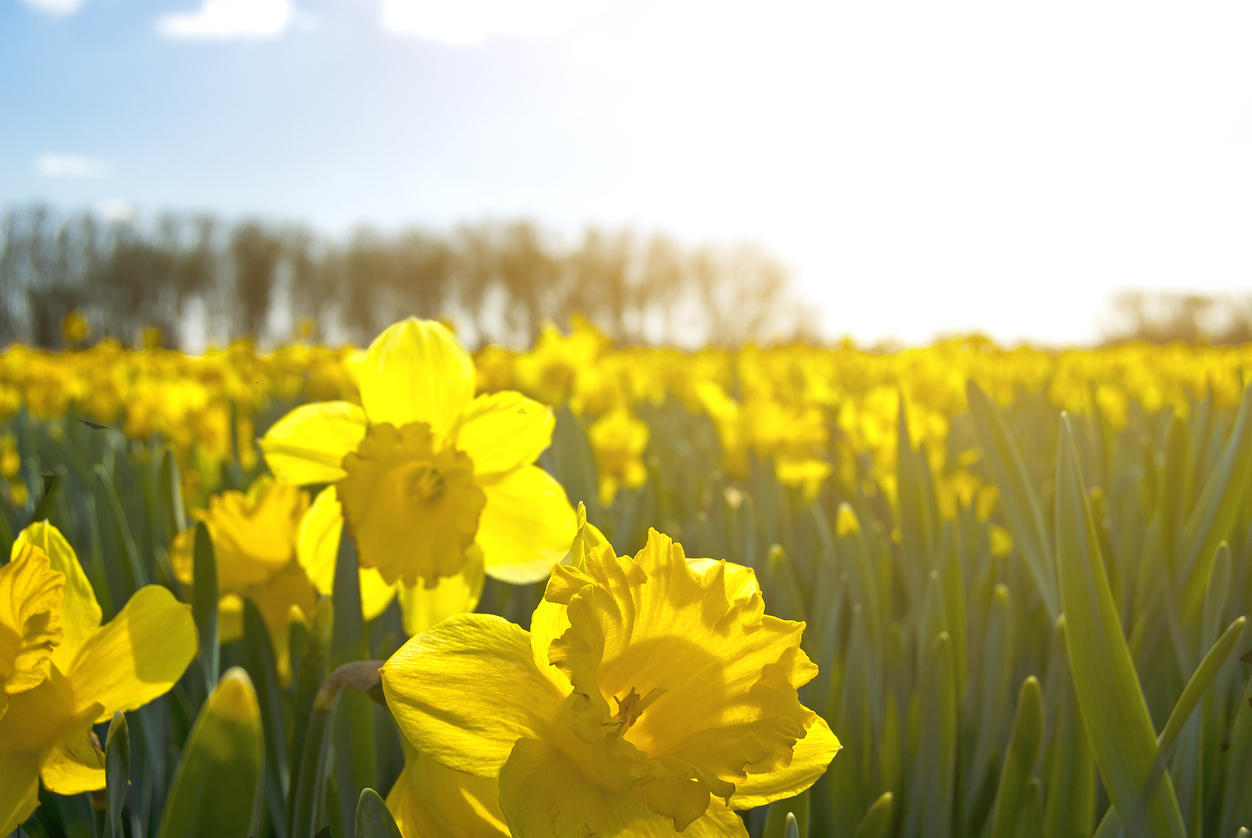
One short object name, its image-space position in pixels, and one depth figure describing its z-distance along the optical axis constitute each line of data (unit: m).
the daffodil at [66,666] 0.26
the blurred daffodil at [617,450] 1.43
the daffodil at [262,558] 0.40
